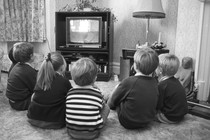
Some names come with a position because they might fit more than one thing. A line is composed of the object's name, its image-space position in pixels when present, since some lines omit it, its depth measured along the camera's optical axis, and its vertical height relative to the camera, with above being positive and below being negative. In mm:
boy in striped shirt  1372 -404
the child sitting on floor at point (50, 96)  1475 -392
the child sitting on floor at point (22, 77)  1847 -321
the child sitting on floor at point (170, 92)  1622 -378
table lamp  2867 +446
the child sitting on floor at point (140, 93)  1487 -365
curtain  3904 +377
